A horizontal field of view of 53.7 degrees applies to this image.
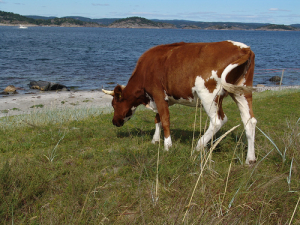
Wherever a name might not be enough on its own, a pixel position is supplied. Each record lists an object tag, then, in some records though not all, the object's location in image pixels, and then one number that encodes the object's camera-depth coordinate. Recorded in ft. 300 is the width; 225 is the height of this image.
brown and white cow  17.97
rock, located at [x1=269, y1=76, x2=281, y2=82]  98.22
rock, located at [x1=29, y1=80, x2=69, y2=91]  75.66
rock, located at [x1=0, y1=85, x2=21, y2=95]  70.42
